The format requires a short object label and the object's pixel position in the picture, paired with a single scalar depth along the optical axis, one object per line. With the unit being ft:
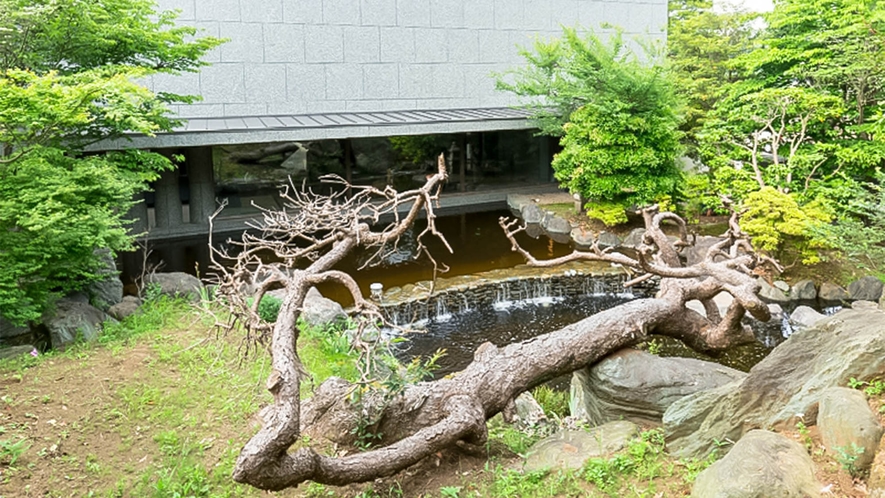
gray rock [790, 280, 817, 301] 32.45
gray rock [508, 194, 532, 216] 54.19
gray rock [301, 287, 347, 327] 26.84
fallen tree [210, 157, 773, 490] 11.46
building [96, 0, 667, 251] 45.11
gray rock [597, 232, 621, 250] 43.32
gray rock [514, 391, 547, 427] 19.16
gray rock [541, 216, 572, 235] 47.65
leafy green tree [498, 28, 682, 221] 41.75
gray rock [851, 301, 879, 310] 16.38
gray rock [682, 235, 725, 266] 37.63
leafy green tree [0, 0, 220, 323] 20.52
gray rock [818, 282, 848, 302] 32.22
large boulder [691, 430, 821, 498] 9.43
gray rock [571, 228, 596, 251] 44.04
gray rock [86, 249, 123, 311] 26.02
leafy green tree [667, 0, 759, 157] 50.24
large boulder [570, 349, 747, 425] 17.78
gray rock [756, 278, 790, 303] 32.27
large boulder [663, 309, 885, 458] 12.10
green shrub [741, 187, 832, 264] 32.14
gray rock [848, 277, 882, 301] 31.24
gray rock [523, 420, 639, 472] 13.58
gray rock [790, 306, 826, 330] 28.86
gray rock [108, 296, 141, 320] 25.52
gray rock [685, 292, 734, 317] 30.56
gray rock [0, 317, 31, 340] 22.36
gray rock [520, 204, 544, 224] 50.88
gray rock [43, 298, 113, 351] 22.50
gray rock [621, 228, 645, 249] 42.29
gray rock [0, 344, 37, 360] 20.83
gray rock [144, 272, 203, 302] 28.98
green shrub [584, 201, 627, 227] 43.80
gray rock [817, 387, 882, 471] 10.09
